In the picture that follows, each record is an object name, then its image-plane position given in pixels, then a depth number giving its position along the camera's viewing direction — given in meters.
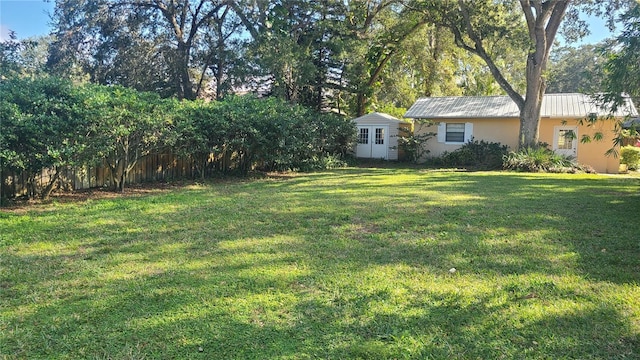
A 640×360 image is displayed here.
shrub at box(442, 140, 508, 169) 16.52
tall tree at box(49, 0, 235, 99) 16.97
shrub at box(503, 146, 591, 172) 14.40
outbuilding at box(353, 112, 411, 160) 19.17
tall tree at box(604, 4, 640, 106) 6.99
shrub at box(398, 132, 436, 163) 18.39
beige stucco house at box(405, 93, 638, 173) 16.23
